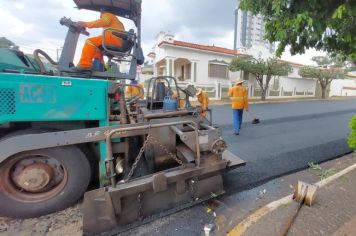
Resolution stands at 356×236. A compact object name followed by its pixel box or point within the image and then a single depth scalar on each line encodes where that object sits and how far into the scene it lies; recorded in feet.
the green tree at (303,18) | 8.05
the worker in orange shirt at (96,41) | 9.78
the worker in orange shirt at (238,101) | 20.26
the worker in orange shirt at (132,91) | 11.50
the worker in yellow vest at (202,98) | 23.75
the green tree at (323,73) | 77.46
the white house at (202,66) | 58.34
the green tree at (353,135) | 14.09
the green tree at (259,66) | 59.16
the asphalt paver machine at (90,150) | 7.16
